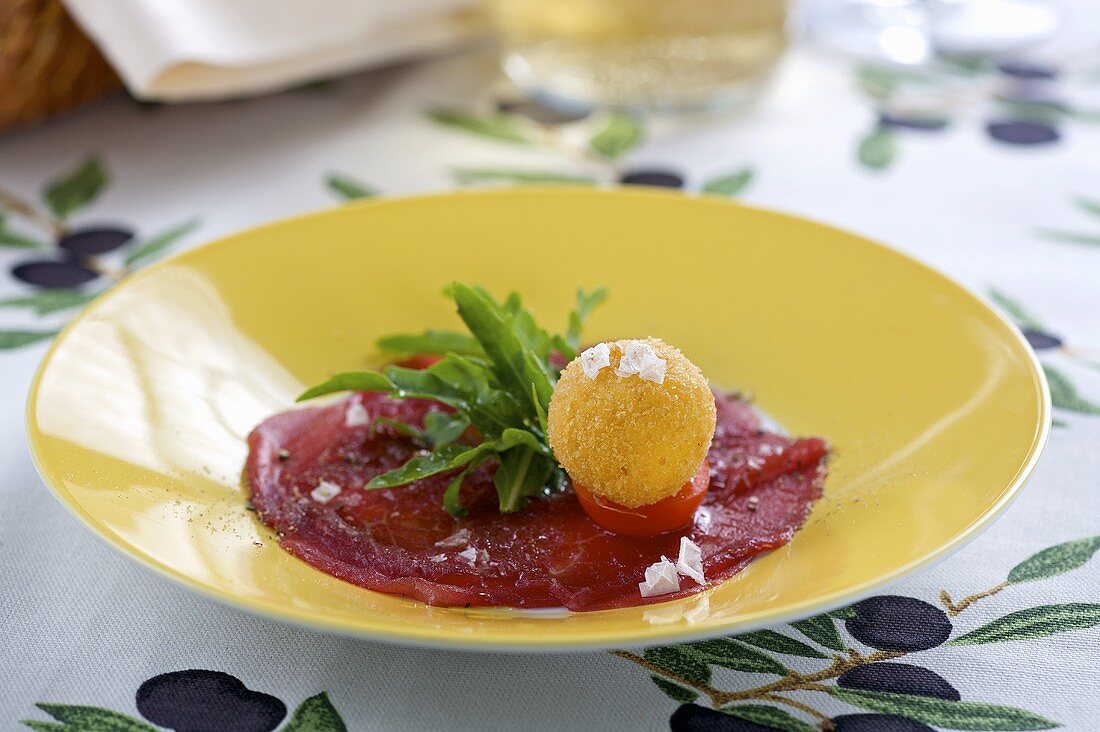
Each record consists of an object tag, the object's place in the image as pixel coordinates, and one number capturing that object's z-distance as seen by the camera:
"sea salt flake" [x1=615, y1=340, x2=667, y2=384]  0.65
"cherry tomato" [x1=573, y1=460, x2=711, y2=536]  0.67
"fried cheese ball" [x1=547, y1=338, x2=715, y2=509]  0.65
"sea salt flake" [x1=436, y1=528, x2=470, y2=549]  0.67
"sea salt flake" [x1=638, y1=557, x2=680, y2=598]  0.61
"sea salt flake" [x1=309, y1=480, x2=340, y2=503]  0.71
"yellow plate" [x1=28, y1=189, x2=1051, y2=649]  0.59
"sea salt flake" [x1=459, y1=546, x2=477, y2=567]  0.65
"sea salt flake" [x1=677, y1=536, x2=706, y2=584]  0.62
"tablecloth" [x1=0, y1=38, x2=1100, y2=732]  0.61
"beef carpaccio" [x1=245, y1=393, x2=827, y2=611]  0.63
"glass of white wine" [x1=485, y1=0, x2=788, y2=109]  1.27
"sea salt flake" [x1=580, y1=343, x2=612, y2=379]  0.65
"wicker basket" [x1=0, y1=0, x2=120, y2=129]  1.20
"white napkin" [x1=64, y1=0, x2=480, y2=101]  1.19
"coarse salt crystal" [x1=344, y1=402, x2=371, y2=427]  0.78
